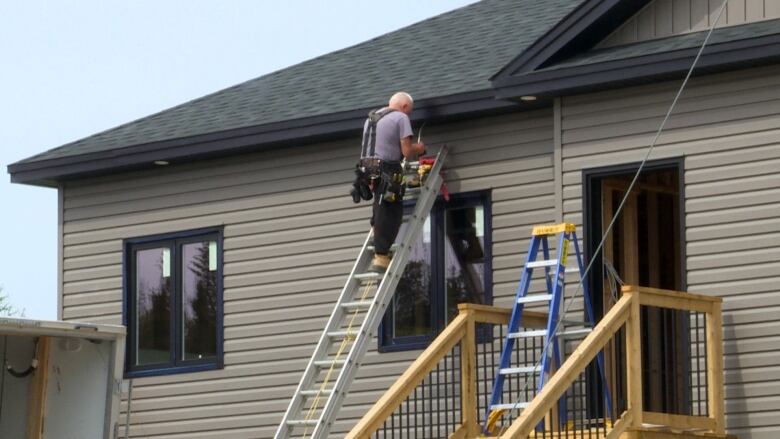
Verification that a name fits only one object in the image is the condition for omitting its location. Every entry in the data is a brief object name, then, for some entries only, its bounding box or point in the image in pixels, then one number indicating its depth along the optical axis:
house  17.91
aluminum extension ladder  18.73
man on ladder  19.19
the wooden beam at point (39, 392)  15.52
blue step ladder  17.67
